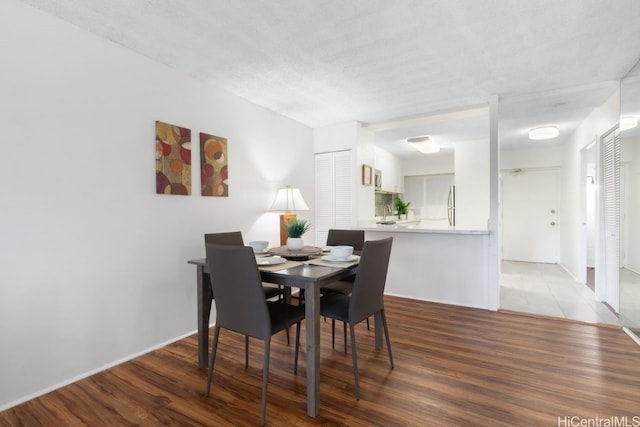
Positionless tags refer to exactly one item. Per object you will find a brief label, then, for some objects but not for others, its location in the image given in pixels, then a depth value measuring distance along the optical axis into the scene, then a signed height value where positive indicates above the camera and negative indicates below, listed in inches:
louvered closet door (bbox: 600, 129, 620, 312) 124.6 +0.0
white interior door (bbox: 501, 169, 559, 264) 240.1 -4.9
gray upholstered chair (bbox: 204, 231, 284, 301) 102.7 -9.4
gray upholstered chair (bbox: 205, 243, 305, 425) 68.6 -20.1
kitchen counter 139.0 -25.8
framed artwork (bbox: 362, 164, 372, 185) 174.9 +20.8
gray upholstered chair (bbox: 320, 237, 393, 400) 76.0 -22.1
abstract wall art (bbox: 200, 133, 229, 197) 116.5 +18.0
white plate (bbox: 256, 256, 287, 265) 82.5 -13.1
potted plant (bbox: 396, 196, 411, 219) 261.9 +2.5
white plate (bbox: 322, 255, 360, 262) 87.7 -13.4
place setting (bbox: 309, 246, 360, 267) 86.0 -13.2
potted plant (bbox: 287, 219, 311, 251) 101.0 -7.1
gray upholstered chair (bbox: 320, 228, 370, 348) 112.0 -11.1
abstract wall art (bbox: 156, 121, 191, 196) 102.0 +18.2
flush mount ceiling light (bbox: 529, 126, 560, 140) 175.9 +43.7
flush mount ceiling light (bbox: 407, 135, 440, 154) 195.3 +43.6
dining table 68.3 -18.2
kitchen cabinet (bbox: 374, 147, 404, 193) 230.7 +32.5
